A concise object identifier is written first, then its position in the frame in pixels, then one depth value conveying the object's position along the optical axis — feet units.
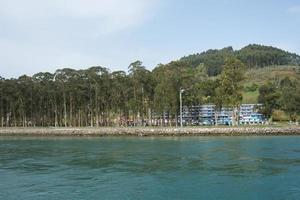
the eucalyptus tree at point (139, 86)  383.65
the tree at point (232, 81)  349.41
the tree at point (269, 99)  426.10
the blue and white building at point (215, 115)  411.23
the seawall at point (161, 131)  320.09
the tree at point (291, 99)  387.34
